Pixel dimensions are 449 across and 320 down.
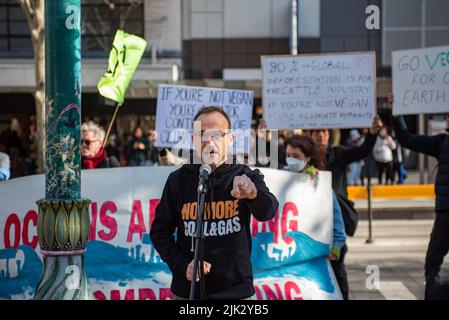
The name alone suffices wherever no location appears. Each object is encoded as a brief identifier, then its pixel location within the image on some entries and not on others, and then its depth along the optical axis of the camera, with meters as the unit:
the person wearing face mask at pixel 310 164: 6.12
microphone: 3.67
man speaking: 3.95
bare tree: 11.41
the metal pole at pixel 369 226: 11.34
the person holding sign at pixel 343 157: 7.04
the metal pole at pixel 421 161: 17.38
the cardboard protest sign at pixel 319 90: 7.71
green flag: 7.83
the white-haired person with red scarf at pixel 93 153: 7.35
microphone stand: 3.67
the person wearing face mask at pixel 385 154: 18.38
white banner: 5.90
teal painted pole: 4.57
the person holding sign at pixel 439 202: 6.83
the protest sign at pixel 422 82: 7.94
